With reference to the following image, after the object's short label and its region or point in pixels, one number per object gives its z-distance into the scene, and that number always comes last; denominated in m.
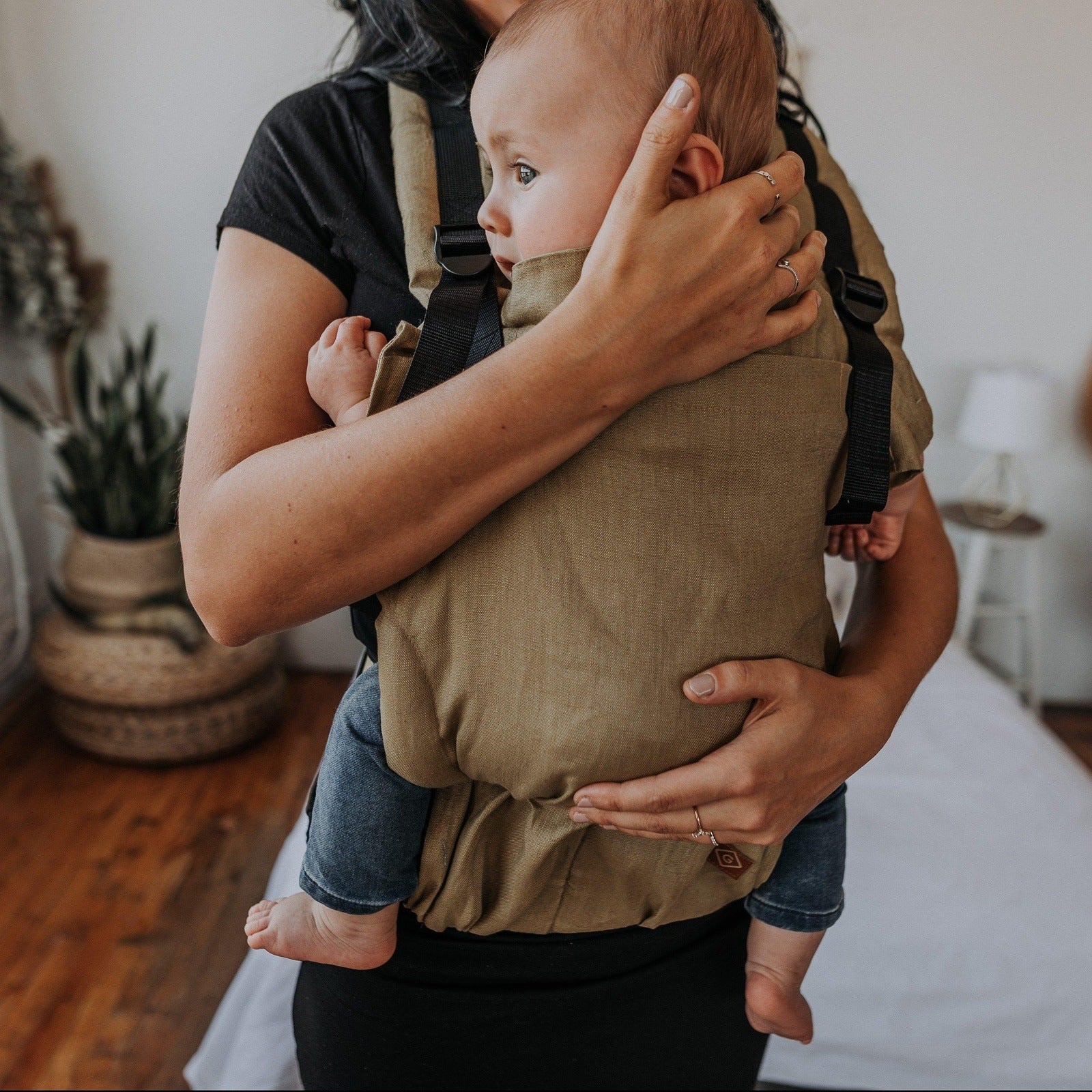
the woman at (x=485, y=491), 0.58
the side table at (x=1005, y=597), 2.89
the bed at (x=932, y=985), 1.44
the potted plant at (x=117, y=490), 2.43
